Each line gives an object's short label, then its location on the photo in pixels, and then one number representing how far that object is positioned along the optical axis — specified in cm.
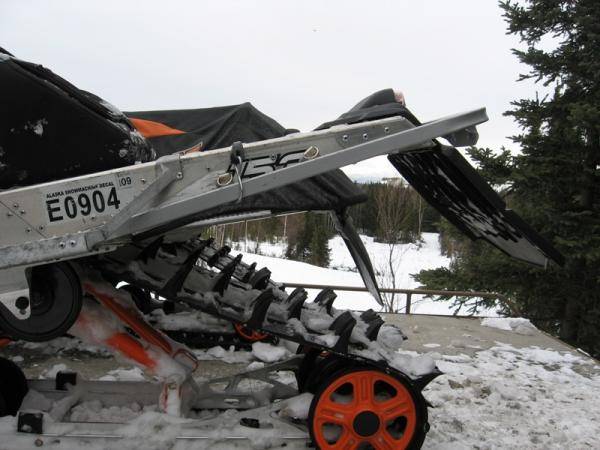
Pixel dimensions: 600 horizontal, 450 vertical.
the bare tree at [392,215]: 1894
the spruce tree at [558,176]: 897
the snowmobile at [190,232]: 257
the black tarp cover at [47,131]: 274
